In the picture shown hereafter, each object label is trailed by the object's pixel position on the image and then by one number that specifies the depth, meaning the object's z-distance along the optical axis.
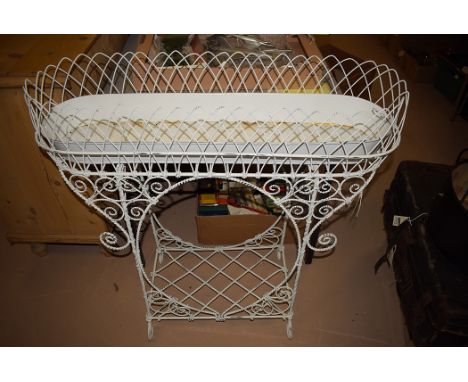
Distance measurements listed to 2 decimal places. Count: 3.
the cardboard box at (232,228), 1.70
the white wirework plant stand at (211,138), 0.96
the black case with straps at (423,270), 1.19
